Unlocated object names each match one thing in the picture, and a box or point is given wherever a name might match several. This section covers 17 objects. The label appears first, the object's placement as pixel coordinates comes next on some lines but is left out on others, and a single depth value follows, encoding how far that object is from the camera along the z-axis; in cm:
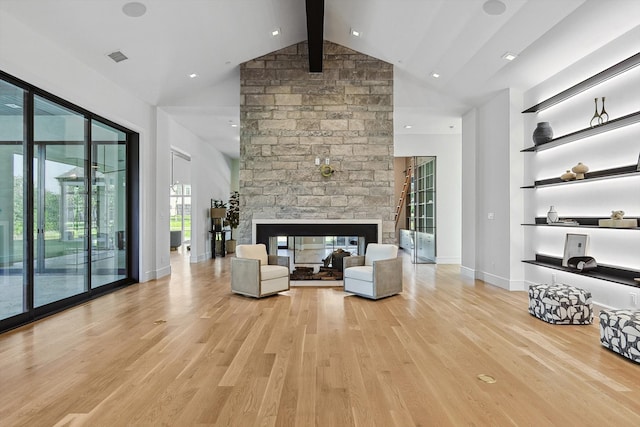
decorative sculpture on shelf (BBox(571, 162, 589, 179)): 457
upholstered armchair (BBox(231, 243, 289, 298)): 525
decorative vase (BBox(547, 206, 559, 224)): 509
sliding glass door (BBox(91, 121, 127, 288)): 546
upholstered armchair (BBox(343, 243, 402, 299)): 520
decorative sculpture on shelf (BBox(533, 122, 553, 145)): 521
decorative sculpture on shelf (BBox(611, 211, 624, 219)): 404
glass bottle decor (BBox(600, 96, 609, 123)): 429
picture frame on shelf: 462
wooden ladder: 1131
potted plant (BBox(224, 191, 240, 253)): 1120
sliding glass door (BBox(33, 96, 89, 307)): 427
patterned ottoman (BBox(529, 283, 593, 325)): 393
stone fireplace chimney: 661
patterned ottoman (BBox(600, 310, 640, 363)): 291
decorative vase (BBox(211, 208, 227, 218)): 1017
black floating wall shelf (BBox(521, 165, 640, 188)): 390
